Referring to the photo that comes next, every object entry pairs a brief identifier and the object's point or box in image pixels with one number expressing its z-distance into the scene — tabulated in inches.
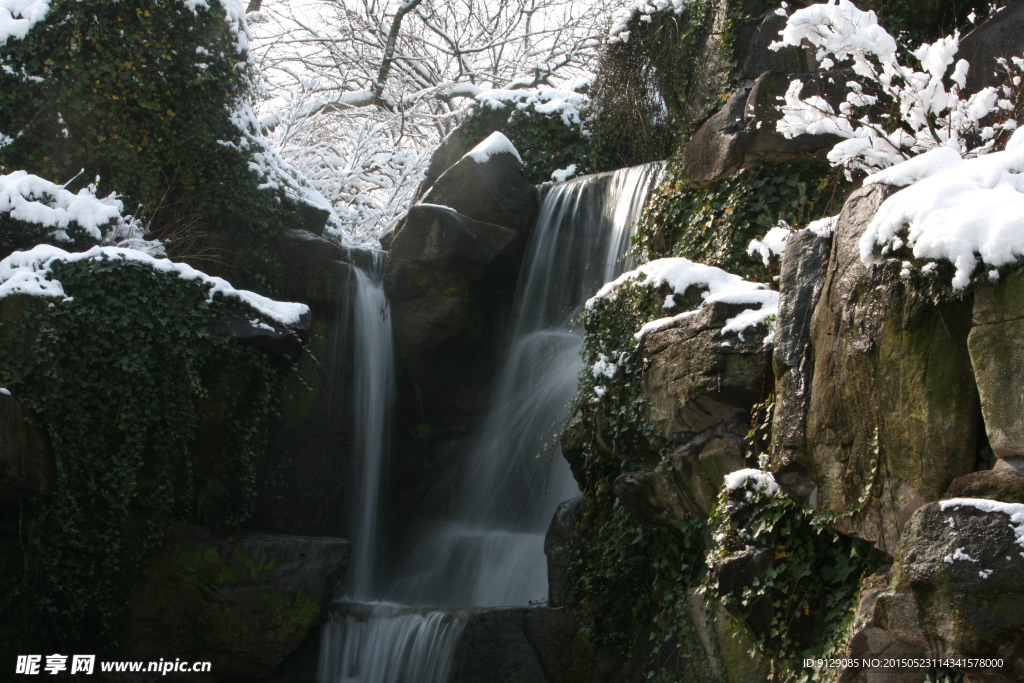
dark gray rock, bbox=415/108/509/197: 483.2
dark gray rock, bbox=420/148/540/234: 397.1
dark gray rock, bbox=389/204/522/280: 366.3
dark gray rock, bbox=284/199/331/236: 390.3
